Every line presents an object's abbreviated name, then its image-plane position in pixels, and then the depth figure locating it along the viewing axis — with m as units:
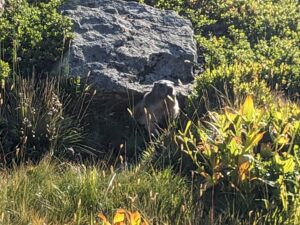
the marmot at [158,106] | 8.61
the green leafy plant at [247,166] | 6.07
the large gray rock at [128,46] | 8.99
